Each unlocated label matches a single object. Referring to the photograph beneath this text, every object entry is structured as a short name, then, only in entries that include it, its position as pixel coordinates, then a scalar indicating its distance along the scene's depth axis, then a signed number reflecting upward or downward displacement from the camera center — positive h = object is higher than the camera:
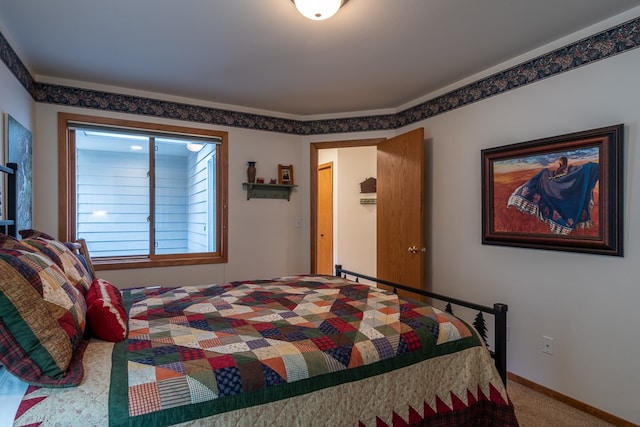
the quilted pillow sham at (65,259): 1.41 -0.20
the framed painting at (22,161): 2.20 +0.38
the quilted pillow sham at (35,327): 0.95 -0.33
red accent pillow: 1.28 -0.40
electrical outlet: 2.35 -0.91
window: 3.05 +0.23
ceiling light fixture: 1.75 +1.09
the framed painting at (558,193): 2.00 +0.14
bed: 0.96 -0.50
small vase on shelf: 3.66 +0.45
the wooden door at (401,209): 3.16 +0.05
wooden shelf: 3.70 +0.27
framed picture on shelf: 3.86 +0.45
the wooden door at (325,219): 5.56 -0.08
